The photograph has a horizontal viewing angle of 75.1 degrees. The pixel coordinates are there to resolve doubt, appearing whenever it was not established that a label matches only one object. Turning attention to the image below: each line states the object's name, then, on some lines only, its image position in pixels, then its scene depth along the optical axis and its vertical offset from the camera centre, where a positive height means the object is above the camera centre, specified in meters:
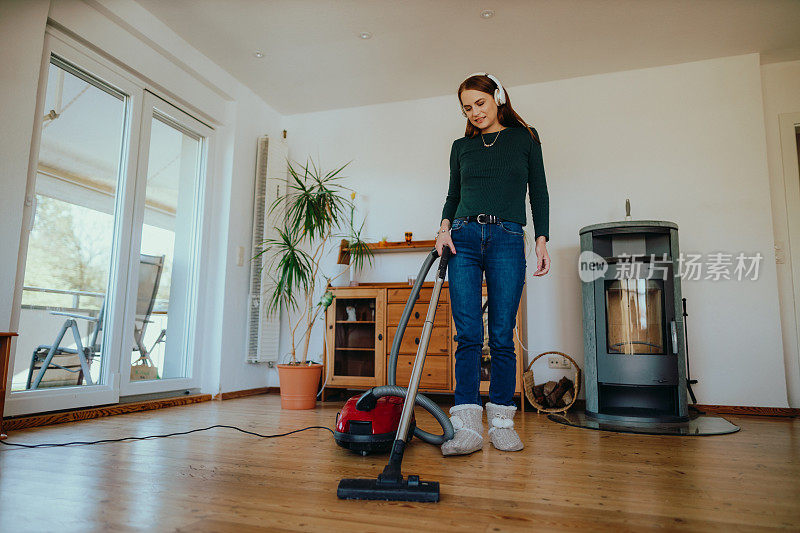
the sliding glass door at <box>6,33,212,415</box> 2.55 +0.44
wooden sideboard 3.41 -0.07
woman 1.90 +0.31
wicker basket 3.15 -0.34
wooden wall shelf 3.83 +0.61
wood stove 2.90 +0.06
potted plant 3.30 +0.56
